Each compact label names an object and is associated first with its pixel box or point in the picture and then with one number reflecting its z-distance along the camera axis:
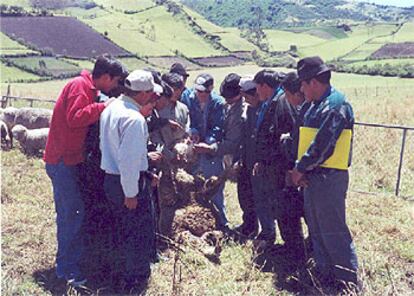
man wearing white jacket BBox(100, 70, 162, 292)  4.07
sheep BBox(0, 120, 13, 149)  11.22
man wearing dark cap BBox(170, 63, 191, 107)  6.39
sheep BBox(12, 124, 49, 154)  10.59
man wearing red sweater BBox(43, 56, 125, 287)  4.39
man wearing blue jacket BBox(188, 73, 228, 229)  6.07
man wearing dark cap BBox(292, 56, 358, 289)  4.27
